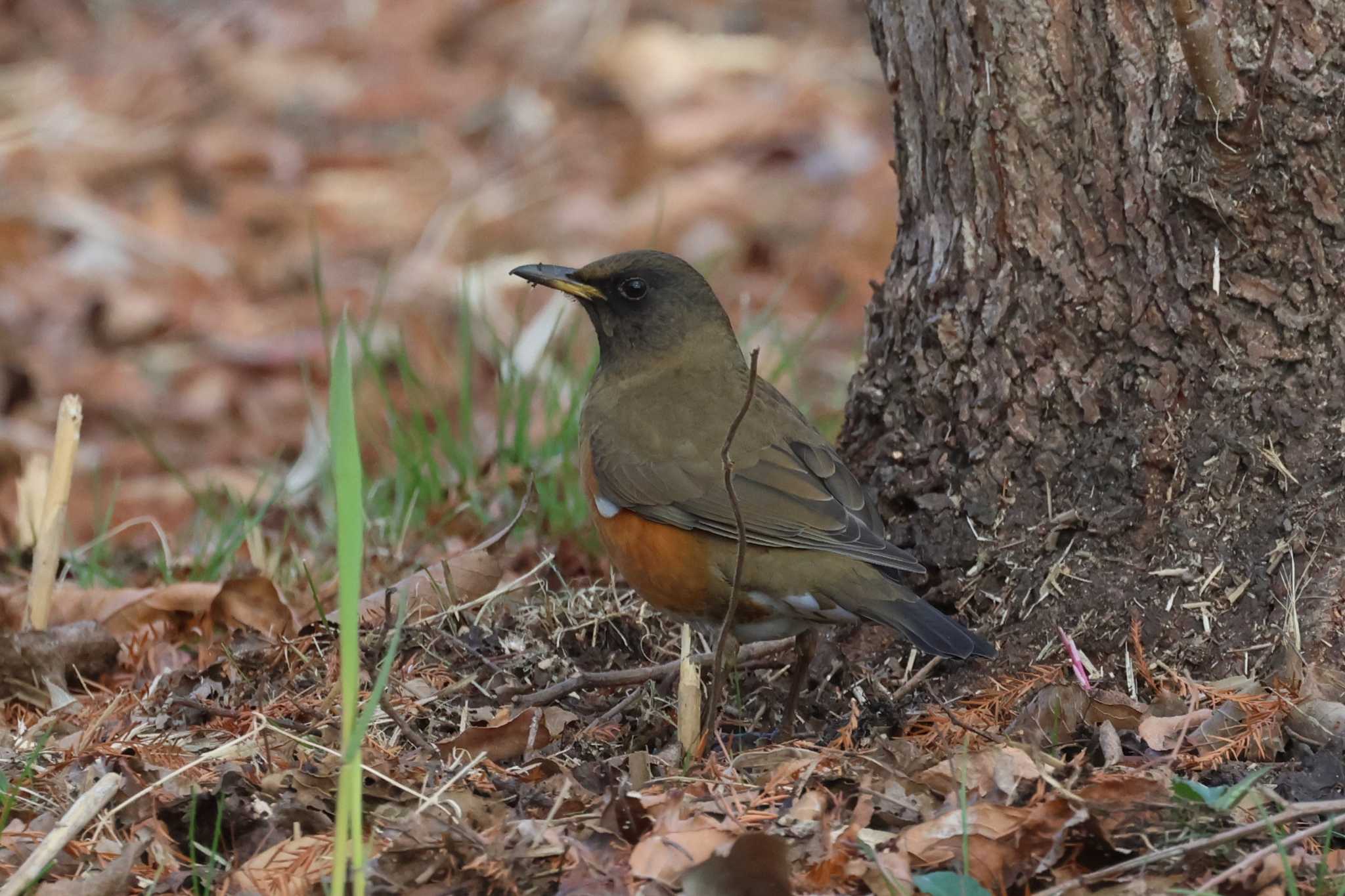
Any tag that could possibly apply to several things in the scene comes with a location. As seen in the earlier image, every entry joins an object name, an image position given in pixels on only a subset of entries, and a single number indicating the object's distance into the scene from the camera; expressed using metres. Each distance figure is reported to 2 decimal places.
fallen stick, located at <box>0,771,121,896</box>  5.57
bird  8.07
